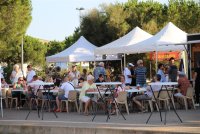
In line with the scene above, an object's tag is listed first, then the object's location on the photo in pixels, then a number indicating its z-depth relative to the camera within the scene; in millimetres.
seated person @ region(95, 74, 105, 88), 20942
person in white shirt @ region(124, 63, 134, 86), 21953
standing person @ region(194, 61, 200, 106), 20214
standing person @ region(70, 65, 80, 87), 23120
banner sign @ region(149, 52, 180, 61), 31844
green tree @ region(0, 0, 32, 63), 37688
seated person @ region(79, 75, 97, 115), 18859
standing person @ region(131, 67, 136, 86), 22025
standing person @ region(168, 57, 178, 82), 21297
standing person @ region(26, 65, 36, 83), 23480
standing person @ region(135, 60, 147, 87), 19875
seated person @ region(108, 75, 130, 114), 18028
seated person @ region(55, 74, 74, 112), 20156
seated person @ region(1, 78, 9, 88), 23547
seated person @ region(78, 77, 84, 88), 22219
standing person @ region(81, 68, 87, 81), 24453
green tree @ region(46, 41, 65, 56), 94162
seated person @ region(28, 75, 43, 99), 20642
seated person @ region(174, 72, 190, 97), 19328
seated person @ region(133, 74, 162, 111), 18162
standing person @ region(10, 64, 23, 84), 24312
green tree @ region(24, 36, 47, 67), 72975
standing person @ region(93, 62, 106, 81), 23039
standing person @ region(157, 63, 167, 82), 21045
